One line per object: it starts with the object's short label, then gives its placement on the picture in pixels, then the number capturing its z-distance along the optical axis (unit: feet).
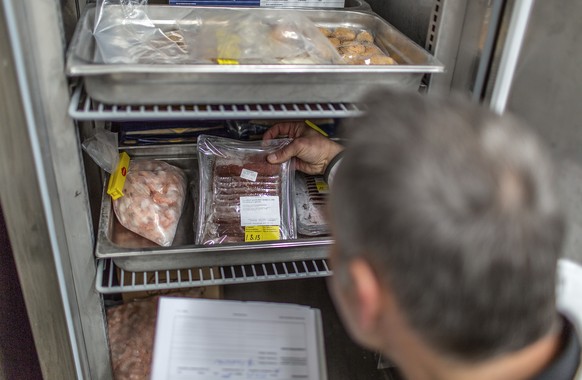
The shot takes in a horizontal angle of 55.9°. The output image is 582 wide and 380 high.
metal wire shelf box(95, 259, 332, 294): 3.80
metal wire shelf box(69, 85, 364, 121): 3.16
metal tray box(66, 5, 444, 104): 3.13
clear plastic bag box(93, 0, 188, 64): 3.55
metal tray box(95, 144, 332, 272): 3.79
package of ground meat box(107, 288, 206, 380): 4.47
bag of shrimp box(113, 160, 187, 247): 4.12
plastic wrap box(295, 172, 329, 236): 4.46
